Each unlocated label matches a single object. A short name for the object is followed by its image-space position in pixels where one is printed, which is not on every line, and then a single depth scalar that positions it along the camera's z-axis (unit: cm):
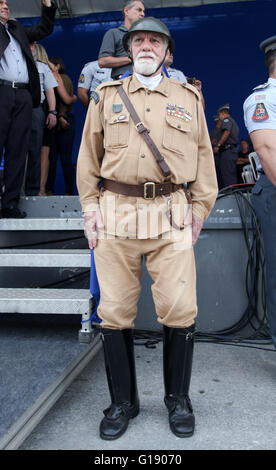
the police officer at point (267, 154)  221
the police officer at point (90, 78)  454
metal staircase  218
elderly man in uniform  175
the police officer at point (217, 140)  716
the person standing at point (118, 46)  333
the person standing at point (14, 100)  304
